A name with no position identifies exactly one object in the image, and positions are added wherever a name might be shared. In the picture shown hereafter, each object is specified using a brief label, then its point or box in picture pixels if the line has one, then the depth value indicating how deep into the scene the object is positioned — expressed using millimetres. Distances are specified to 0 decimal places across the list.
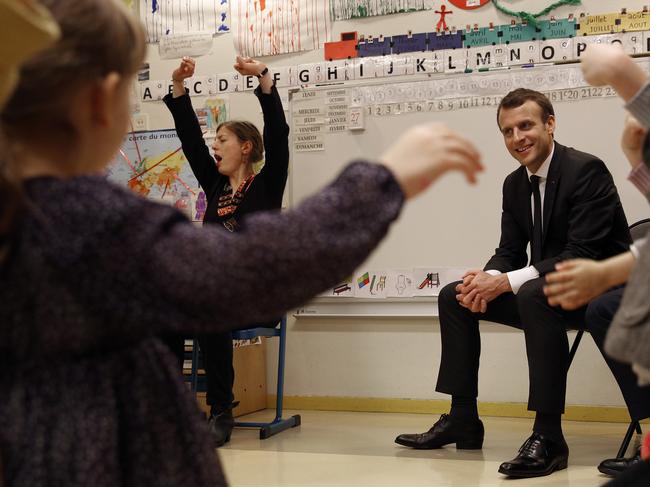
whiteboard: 3846
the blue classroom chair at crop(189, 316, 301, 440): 3569
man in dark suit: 2793
